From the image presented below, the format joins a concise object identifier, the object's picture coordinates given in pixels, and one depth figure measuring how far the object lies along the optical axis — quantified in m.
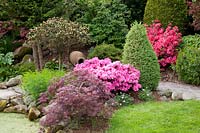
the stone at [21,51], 12.35
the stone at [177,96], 7.91
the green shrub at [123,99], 7.56
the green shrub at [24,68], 10.52
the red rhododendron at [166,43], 10.42
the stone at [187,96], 7.93
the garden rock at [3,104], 8.05
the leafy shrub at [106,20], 11.77
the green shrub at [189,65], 9.05
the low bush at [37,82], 7.70
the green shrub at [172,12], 11.44
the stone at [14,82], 9.50
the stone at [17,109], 7.86
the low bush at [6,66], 10.40
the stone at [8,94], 8.46
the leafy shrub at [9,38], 11.92
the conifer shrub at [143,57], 8.18
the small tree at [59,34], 9.30
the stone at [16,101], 8.15
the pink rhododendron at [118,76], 7.73
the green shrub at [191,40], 10.40
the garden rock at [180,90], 7.96
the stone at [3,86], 9.40
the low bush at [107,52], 10.44
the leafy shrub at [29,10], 11.21
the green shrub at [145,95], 7.82
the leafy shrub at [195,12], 10.18
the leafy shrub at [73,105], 6.04
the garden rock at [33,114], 7.34
